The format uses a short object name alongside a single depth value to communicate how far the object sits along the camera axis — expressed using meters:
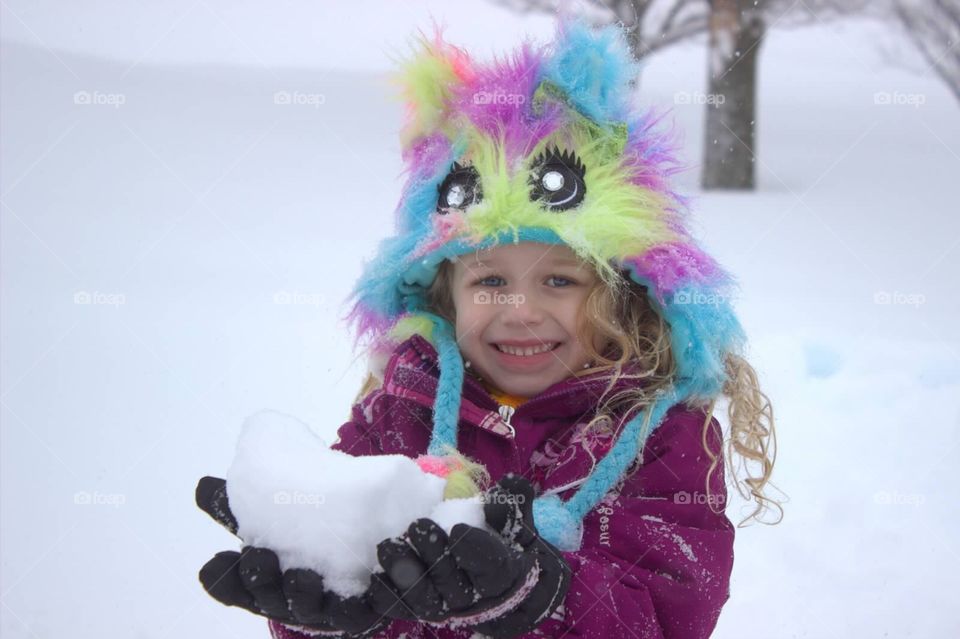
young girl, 1.89
